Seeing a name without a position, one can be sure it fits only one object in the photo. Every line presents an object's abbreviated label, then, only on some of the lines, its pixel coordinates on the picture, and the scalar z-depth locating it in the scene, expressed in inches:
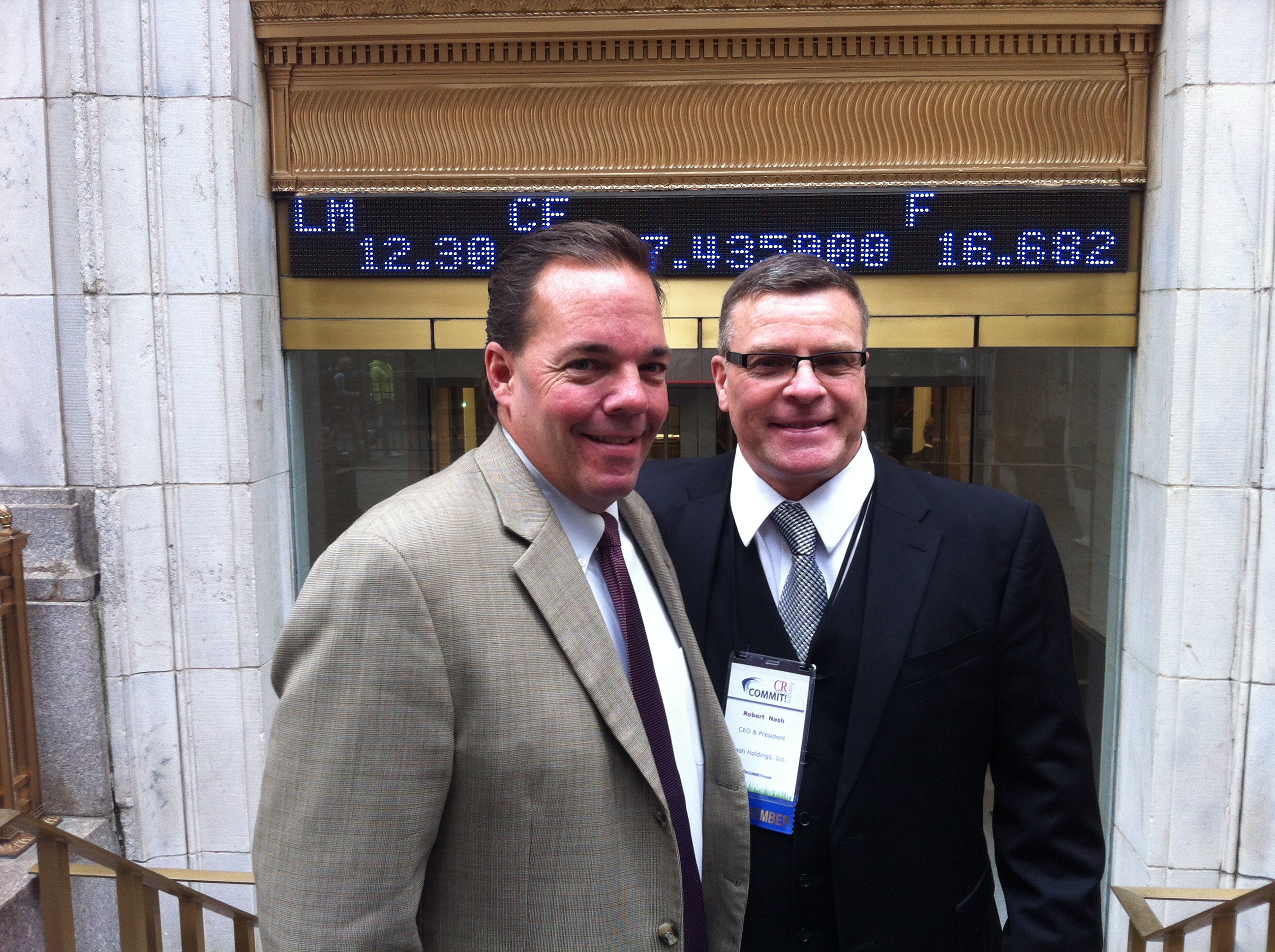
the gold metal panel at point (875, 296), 189.9
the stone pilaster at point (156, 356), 181.0
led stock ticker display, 188.5
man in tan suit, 57.6
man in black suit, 88.3
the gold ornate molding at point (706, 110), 185.2
